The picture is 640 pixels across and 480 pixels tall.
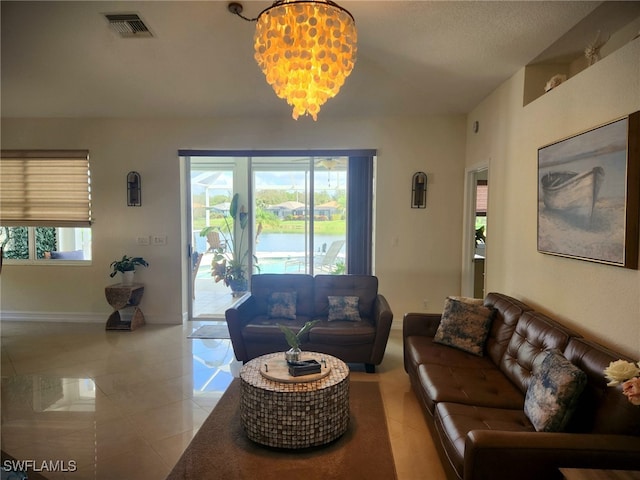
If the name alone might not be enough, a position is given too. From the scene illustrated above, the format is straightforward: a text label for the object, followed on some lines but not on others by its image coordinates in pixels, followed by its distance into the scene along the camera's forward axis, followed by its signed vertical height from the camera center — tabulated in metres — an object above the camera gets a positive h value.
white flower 1.52 -0.59
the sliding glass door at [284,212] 5.16 +0.24
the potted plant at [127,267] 4.74 -0.51
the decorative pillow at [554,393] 1.70 -0.79
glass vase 2.52 -0.88
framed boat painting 1.92 +0.22
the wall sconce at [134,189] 4.91 +0.53
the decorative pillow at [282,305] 3.80 -0.80
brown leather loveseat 3.39 -0.93
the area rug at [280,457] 2.10 -1.40
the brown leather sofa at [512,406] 1.53 -0.95
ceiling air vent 3.01 +1.73
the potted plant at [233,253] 5.38 -0.37
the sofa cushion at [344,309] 3.72 -0.82
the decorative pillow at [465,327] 2.90 -0.79
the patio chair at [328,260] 5.27 -0.45
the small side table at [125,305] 4.64 -1.01
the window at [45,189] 4.98 +0.53
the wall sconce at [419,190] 4.69 +0.50
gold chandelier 1.92 +0.99
